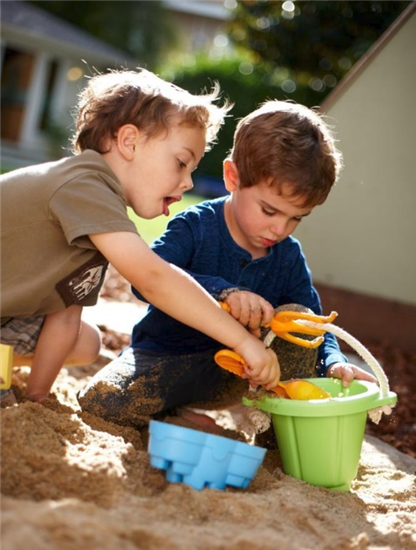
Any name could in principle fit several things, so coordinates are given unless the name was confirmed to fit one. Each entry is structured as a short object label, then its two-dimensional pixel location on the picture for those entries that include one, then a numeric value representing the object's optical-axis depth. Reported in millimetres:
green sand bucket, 2080
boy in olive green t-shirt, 2076
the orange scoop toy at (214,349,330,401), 2201
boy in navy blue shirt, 2529
